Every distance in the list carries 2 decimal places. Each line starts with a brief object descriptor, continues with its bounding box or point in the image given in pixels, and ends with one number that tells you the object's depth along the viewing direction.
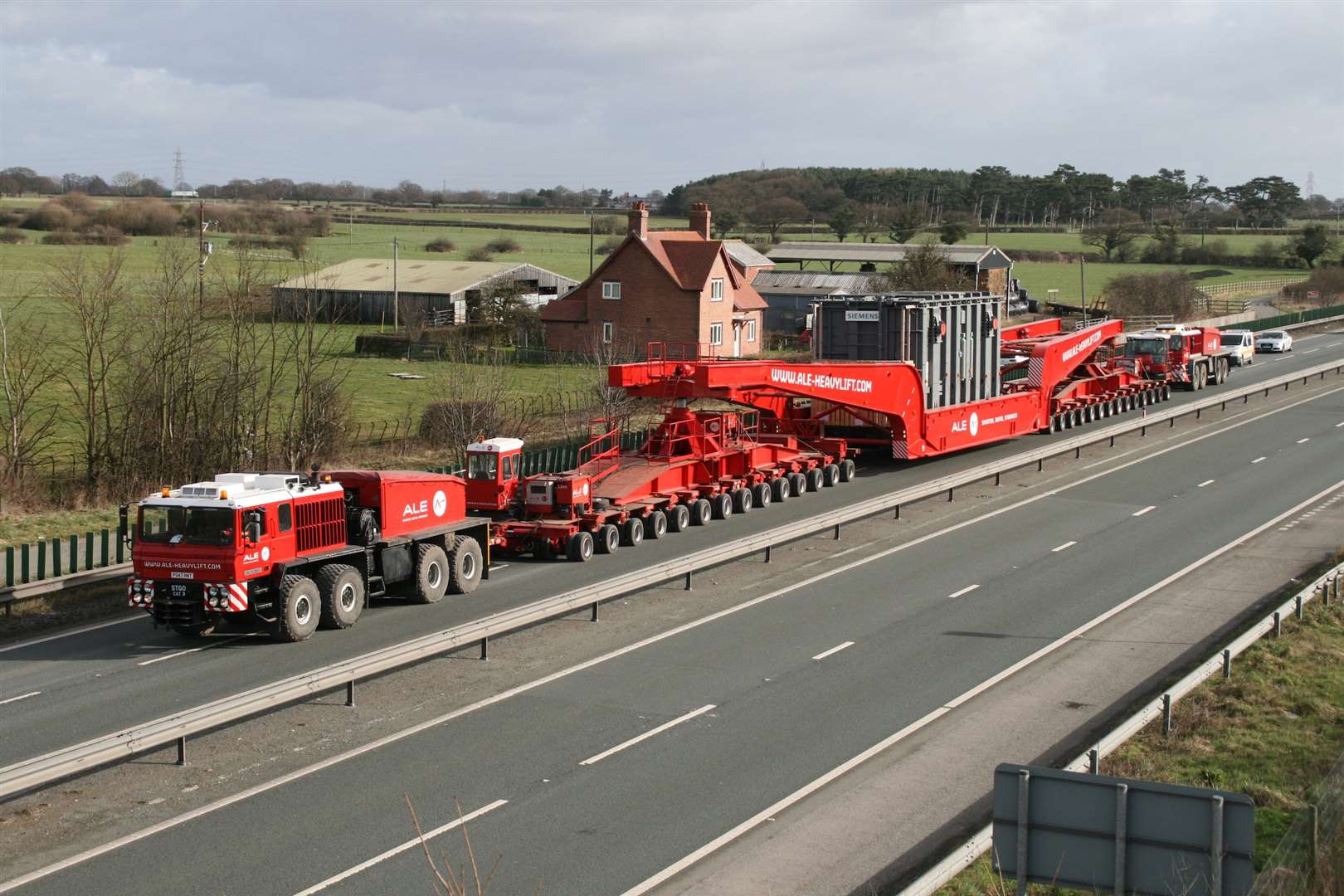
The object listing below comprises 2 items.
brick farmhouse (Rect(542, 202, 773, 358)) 67.94
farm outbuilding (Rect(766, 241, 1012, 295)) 93.62
